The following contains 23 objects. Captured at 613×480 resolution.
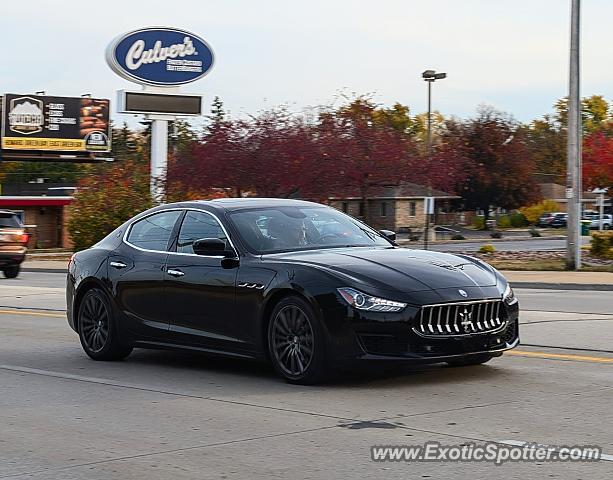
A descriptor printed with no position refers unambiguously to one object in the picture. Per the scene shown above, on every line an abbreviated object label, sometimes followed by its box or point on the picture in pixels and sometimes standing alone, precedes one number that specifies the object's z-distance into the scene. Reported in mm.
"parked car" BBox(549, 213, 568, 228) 90906
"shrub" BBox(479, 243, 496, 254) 43341
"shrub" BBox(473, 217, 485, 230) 90138
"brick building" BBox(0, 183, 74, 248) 69562
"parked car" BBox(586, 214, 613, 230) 80744
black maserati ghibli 8781
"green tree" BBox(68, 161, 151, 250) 49969
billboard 75750
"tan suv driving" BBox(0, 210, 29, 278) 29750
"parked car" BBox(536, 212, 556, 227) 92062
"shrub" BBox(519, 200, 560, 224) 93125
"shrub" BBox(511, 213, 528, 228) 93300
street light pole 58656
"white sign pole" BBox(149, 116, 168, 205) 49469
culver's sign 48531
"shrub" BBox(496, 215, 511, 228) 92625
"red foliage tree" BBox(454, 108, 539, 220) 87562
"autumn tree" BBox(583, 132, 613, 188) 58062
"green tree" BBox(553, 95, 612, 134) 128625
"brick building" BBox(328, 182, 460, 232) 80812
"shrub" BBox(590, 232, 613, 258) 35281
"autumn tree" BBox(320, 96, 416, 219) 46531
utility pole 30281
